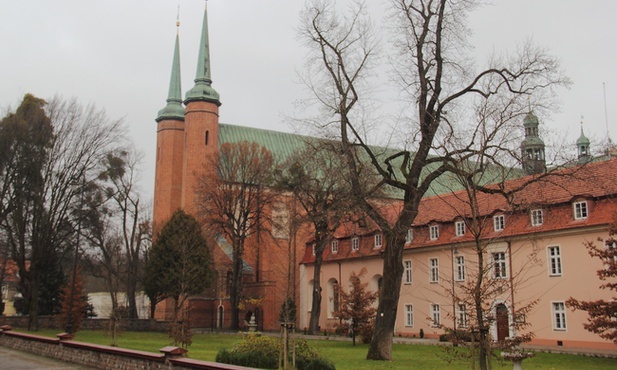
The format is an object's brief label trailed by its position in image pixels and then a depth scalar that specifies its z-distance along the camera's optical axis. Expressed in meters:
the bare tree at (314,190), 33.50
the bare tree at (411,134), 20.92
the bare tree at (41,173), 32.75
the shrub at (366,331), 29.44
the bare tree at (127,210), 45.28
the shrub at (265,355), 15.16
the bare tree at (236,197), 42.12
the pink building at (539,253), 26.70
